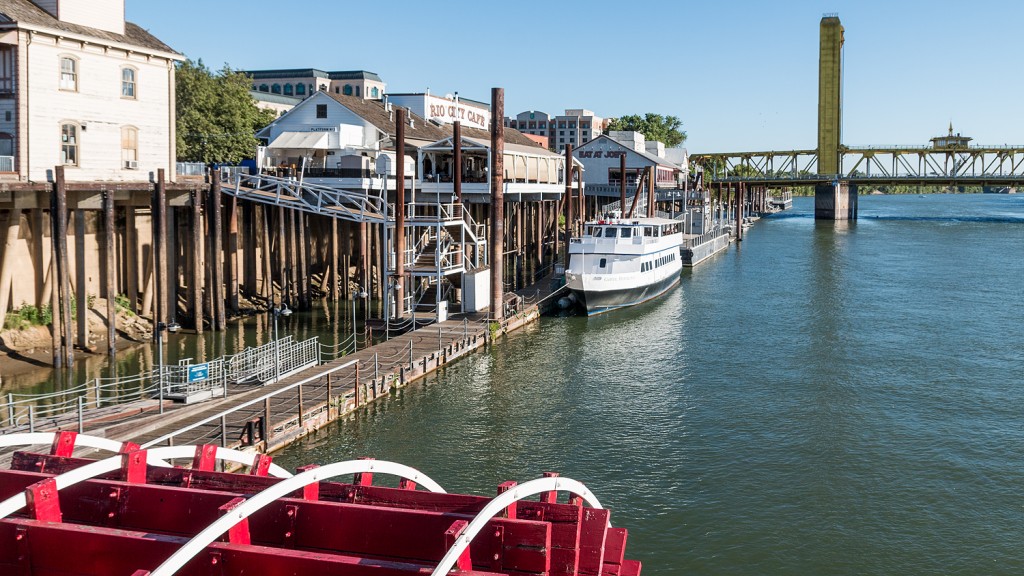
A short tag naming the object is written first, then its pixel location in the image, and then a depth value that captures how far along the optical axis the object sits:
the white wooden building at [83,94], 36.88
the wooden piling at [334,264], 54.00
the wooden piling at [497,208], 44.50
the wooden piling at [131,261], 43.25
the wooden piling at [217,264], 43.53
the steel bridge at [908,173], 164.12
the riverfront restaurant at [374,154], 55.59
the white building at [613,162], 111.75
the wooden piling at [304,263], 51.33
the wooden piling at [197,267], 42.38
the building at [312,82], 187.75
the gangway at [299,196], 46.78
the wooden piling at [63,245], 34.77
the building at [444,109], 80.81
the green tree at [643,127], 195.38
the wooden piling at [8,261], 36.91
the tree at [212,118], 71.56
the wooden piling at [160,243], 40.47
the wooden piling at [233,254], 47.00
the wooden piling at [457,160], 49.90
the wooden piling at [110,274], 36.81
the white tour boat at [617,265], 53.88
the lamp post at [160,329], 24.73
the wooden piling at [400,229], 43.66
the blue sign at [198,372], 26.78
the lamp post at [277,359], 29.75
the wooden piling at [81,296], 37.47
